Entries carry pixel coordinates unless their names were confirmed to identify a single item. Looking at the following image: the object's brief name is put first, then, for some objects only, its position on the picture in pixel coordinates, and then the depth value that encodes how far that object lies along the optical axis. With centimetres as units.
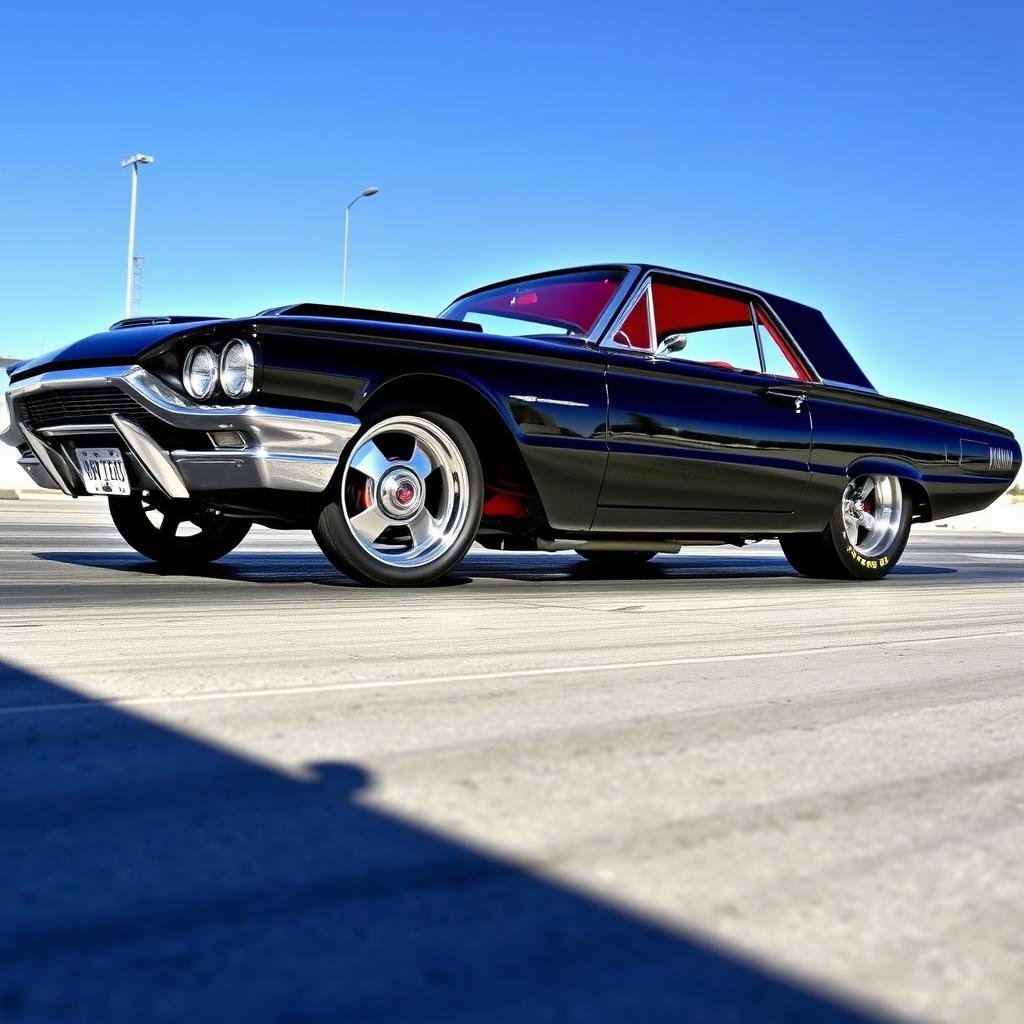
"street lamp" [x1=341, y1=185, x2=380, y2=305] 3497
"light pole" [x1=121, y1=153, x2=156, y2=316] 3422
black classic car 473
